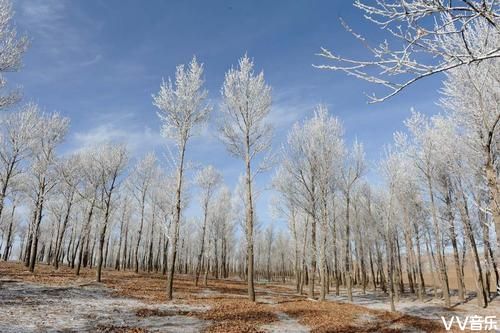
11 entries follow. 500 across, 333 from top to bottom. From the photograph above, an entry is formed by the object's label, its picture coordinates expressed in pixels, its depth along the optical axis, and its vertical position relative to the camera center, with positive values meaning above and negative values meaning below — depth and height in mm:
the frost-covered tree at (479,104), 7000 +4045
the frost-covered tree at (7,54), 11180 +6709
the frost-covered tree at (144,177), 33594 +6870
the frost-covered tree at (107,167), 20812 +4991
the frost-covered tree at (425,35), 2449 +1675
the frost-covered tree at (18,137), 20172 +6697
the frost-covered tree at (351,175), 23188 +4900
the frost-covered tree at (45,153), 21422 +6181
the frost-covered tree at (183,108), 15727 +6834
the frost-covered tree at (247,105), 15906 +7015
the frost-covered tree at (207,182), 29859 +5742
